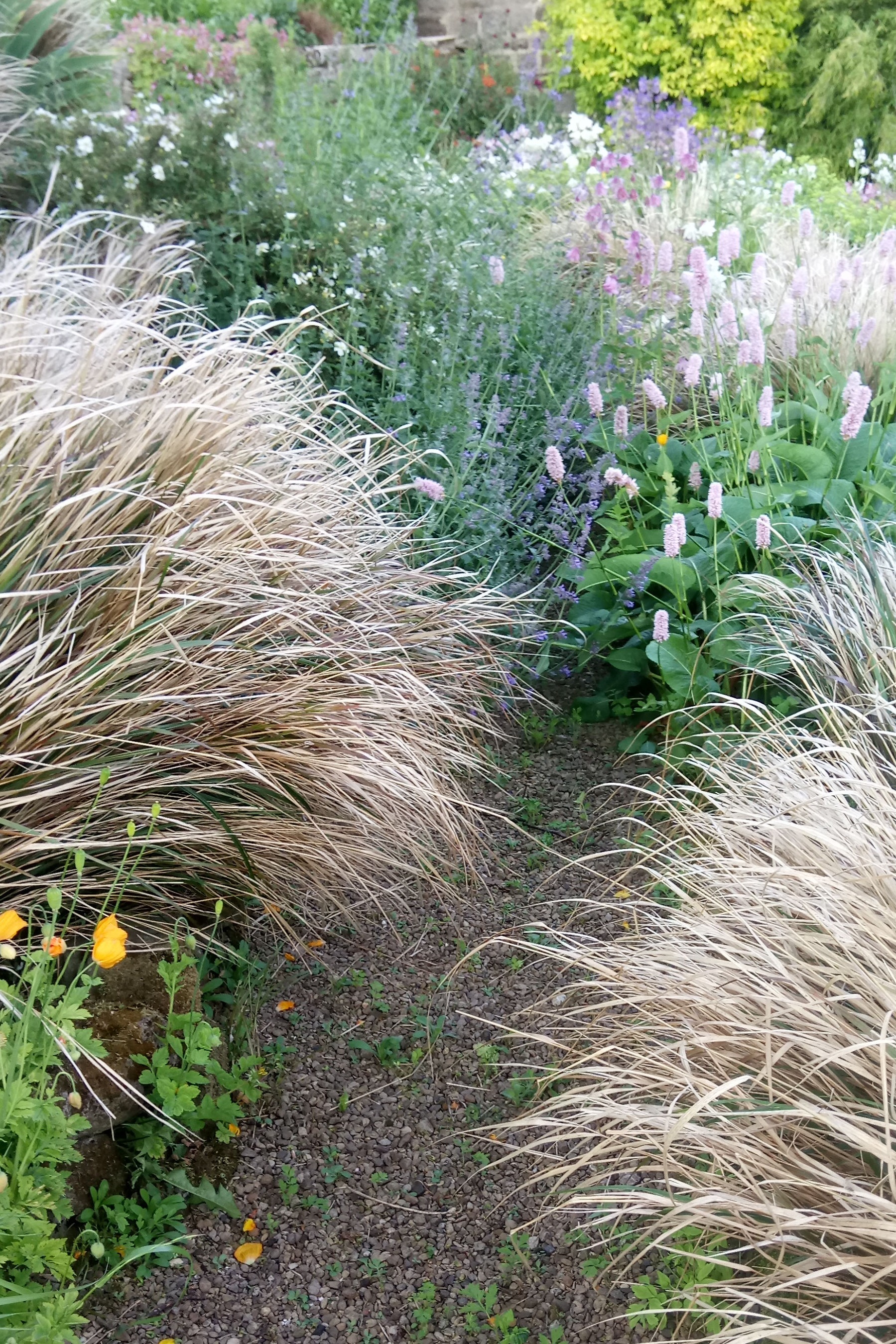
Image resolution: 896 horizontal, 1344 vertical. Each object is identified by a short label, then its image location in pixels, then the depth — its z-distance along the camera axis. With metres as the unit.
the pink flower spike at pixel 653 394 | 3.01
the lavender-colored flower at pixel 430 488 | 2.91
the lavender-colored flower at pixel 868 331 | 3.14
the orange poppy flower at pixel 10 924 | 1.45
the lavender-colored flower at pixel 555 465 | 2.89
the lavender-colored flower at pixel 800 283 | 3.34
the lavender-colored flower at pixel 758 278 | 3.04
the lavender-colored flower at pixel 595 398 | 3.01
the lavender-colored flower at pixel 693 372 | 2.98
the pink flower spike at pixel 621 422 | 2.96
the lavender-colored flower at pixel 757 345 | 2.95
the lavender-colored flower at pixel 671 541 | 2.63
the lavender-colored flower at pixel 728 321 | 3.25
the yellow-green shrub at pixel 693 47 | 9.85
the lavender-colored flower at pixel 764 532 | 2.65
